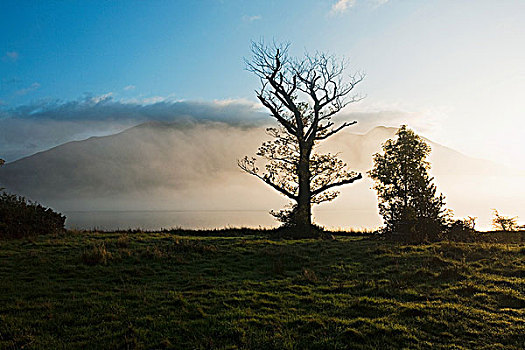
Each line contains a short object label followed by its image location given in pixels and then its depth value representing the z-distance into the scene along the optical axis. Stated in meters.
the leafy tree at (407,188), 25.28
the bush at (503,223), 33.00
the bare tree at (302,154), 32.12
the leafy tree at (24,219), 24.83
